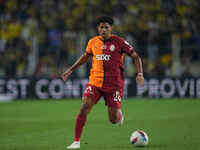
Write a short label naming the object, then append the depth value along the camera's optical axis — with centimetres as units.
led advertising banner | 5250
